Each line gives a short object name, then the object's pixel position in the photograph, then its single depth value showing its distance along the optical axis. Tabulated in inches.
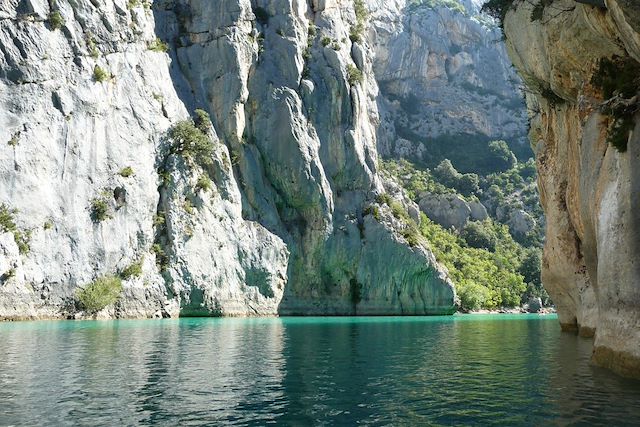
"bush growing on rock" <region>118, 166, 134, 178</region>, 2288.4
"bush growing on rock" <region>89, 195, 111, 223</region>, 2153.8
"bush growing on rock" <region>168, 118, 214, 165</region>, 2527.1
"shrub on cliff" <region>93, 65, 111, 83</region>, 2311.8
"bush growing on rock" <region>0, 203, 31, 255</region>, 1867.6
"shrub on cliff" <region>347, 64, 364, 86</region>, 3380.9
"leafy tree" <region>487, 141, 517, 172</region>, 5703.7
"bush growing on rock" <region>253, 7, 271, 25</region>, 3169.3
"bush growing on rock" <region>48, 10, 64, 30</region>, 2239.5
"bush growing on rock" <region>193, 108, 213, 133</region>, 2684.5
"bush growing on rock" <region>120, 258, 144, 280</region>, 2171.5
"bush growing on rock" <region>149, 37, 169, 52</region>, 2679.6
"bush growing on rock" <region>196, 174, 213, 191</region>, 2576.3
